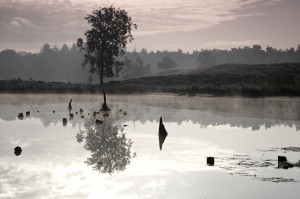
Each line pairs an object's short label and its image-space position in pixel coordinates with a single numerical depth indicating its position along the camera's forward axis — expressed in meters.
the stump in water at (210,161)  17.16
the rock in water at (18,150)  19.47
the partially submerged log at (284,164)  16.54
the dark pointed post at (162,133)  25.55
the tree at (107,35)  86.44
